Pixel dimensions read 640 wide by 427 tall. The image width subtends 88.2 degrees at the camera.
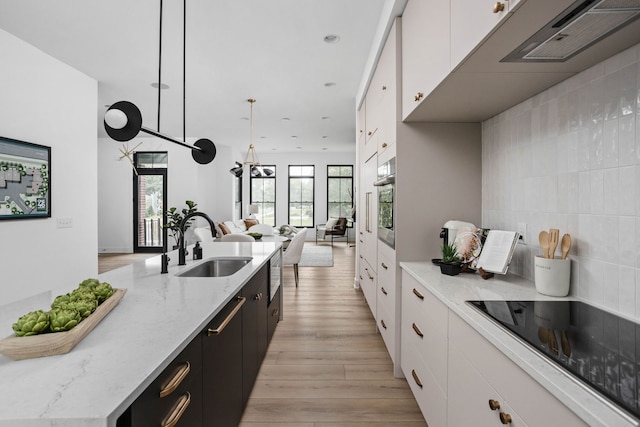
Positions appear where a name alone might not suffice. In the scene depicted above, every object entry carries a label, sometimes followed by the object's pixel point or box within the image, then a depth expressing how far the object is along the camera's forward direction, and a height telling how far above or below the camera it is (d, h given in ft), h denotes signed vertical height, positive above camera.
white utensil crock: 4.56 -0.87
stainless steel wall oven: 7.62 +0.31
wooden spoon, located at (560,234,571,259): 4.63 -0.44
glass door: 27.12 +1.35
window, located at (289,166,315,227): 35.45 +1.77
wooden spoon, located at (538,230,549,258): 4.87 -0.43
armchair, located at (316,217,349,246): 31.30 -1.48
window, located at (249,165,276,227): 35.53 +1.78
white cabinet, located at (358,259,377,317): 10.48 -2.50
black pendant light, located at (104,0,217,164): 5.09 +1.42
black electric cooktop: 2.29 -1.19
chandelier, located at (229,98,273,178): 17.01 +3.47
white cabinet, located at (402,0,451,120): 4.81 +2.77
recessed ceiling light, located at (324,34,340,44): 10.12 +5.44
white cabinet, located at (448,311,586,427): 2.56 -1.67
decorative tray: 2.64 -1.09
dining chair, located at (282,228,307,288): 15.05 -1.76
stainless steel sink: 7.96 -1.28
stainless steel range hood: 3.01 +1.91
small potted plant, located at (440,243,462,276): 5.80 -0.88
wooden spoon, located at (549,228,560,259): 4.74 -0.39
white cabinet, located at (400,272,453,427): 4.78 -2.31
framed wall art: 9.88 +1.04
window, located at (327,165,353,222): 35.17 +2.41
